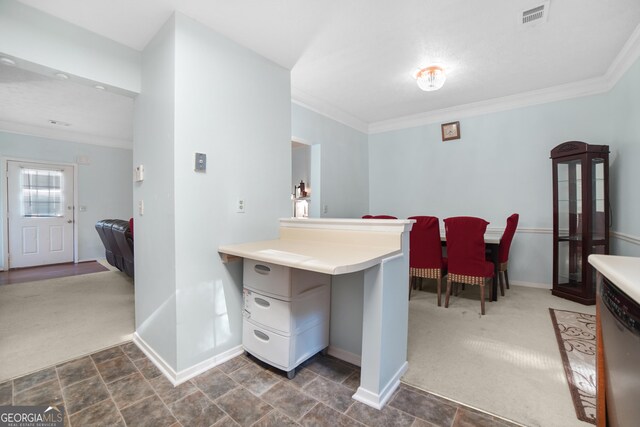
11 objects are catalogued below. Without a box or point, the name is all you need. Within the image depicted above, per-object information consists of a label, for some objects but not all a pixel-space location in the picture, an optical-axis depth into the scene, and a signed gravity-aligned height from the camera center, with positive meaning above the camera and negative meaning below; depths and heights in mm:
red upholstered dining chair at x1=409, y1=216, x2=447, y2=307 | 2930 -400
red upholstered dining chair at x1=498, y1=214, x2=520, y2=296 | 3004 -377
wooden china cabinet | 2996 -33
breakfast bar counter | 1462 -287
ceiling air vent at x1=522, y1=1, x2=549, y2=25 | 2004 +1484
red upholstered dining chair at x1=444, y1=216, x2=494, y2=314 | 2756 -403
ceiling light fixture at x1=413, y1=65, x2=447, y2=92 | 2867 +1409
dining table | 3066 -483
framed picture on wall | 4105 +1226
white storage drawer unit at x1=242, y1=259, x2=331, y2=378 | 1692 -642
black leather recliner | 3252 -349
